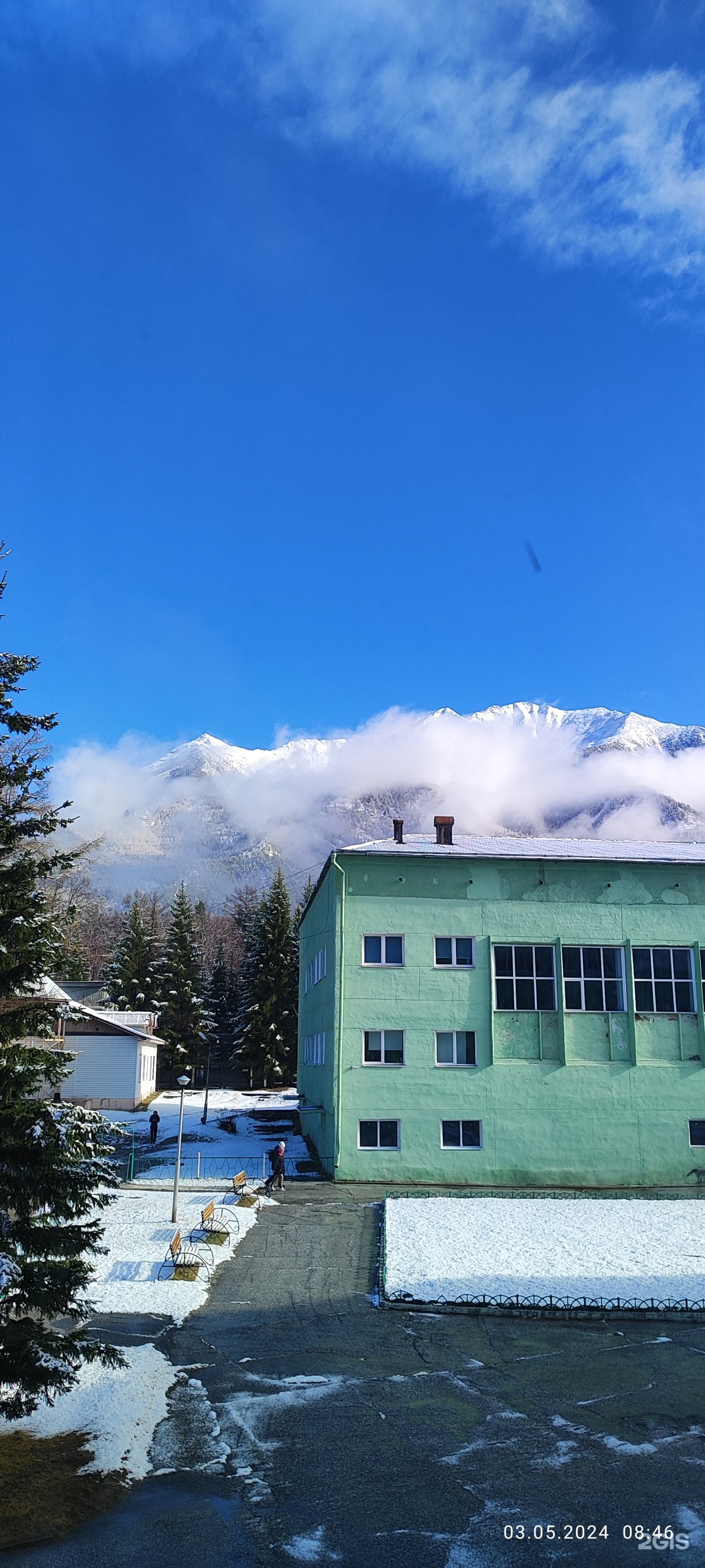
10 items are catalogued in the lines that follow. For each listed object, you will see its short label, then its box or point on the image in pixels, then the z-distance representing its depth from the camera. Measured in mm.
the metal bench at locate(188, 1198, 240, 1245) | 22969
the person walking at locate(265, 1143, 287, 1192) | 29703
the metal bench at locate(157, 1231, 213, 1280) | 19547
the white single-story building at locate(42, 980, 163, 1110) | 51906
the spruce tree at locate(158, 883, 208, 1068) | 71594
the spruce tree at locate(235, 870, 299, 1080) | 67438
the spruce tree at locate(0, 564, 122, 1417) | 9844
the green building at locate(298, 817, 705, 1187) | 31766
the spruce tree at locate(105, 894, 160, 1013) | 73312
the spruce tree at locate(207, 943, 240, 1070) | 79438
